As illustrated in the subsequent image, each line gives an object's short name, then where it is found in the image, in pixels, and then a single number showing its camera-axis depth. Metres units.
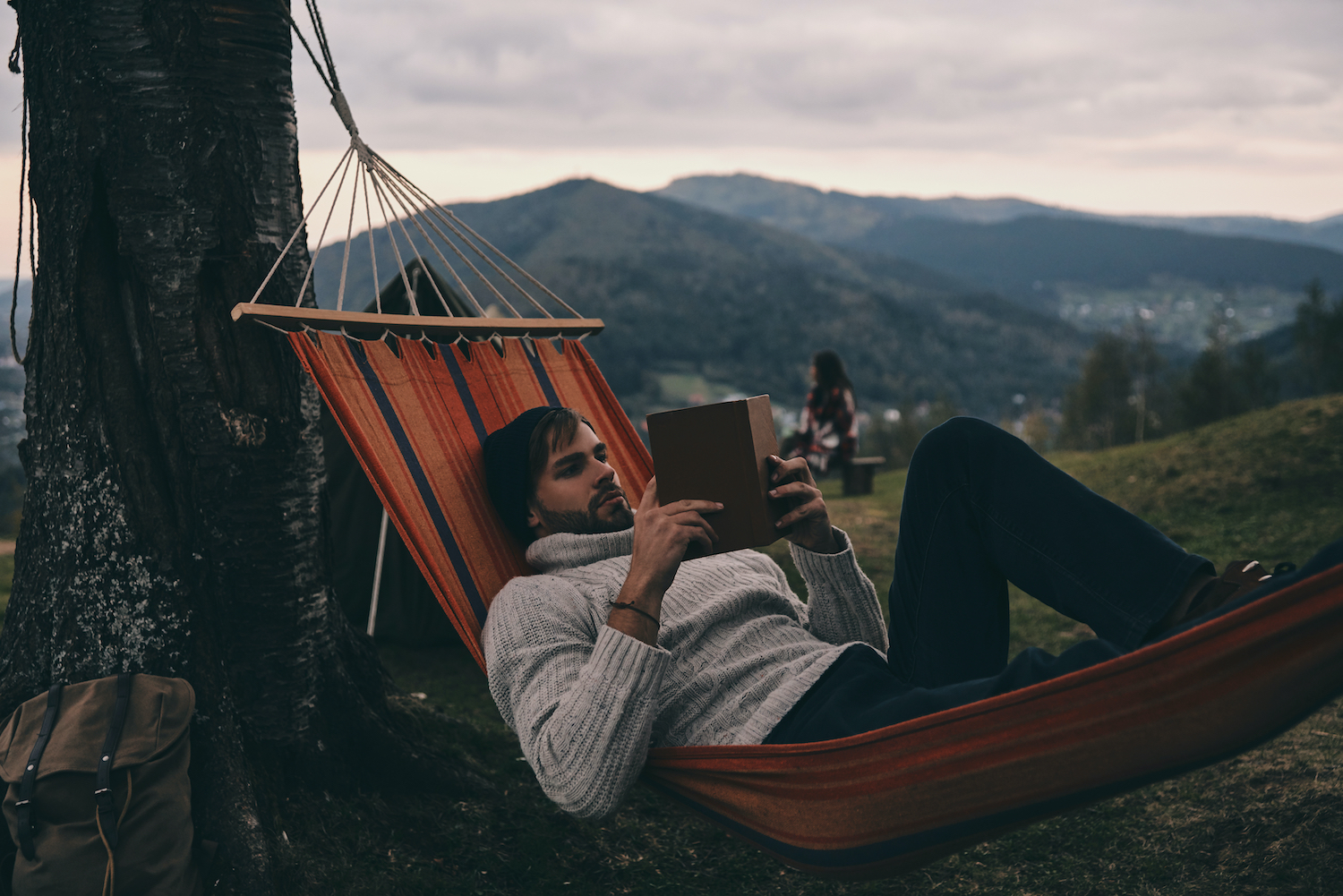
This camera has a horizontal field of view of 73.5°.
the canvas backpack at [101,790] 1.61
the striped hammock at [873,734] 1.12
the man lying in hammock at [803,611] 1.48
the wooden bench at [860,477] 9.13
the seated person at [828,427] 8.52
